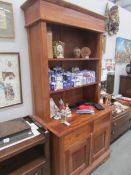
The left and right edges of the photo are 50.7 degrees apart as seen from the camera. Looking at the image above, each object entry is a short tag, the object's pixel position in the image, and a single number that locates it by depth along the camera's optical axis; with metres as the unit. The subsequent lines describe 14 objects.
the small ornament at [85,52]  1.85
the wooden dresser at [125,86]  3.16
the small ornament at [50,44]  1.46
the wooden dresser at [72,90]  1.34
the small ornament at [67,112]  1.72
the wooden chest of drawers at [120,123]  2.30
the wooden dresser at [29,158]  1.19
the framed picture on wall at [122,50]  2.93
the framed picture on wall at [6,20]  1.36
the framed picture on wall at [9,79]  1.47
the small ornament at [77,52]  1.80
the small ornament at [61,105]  1.80
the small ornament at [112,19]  2.50
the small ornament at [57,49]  1.56
